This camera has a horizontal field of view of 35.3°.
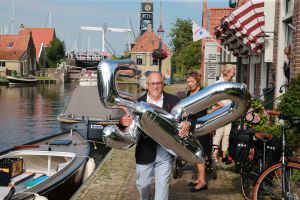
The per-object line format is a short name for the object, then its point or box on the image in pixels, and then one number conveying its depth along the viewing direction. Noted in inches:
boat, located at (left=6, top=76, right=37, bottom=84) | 2583.7
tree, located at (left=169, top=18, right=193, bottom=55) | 2421.8
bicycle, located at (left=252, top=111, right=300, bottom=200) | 193.0
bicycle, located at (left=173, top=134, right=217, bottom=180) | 307.0
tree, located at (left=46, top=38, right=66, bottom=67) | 3521.2
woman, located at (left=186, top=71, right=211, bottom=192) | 273.6
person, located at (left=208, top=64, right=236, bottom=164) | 341.1
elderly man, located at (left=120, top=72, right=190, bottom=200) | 190.9
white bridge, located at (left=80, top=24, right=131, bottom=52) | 5502.0
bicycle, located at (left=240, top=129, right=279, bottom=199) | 221.8
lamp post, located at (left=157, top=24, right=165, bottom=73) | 968.3
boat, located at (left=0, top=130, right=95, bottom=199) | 309.4
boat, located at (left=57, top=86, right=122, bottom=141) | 645.3
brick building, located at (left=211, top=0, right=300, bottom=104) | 353.1
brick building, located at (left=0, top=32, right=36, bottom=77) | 2972.2
